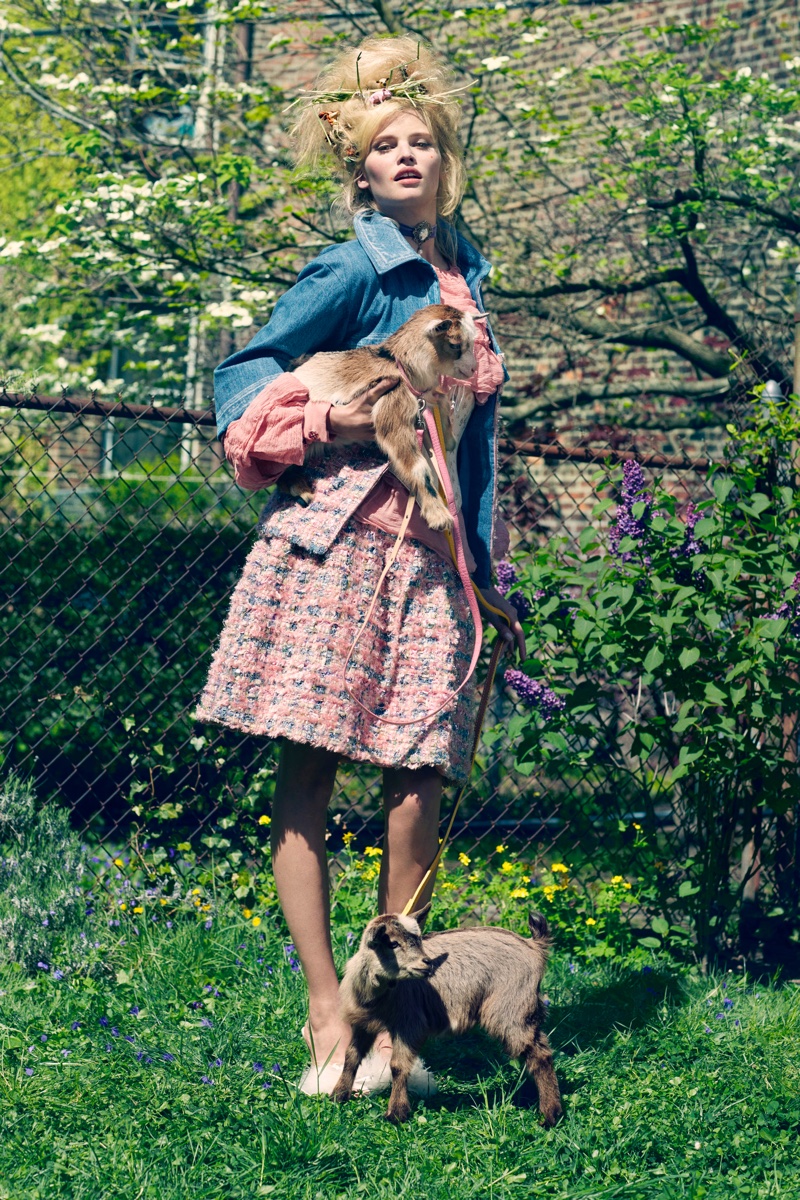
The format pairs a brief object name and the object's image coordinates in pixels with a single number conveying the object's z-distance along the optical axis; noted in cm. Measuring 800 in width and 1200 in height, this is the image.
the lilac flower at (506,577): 402
